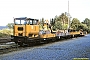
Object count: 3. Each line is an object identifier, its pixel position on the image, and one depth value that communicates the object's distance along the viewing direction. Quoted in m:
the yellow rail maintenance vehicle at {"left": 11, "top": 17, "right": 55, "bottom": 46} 18.52
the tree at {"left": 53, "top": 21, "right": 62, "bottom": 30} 56.51
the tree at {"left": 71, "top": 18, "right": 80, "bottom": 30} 69.82
